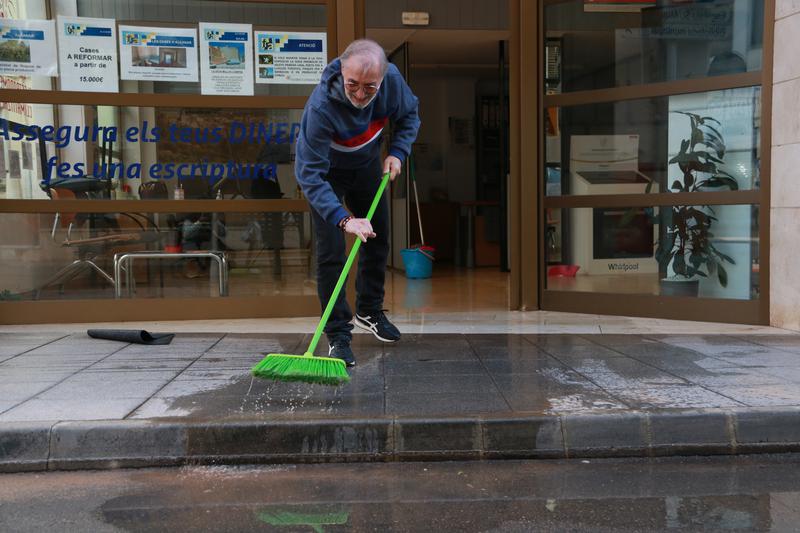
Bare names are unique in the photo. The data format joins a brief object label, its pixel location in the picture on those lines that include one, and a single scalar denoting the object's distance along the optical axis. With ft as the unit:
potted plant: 19.33
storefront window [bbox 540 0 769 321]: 18.84
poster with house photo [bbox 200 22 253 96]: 19.67
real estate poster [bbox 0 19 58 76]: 18.94
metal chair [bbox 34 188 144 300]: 19.54
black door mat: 16.76
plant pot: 19.81
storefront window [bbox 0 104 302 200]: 19.29
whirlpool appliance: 20.36
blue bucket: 31.96
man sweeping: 12.28
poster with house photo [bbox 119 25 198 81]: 19.40
